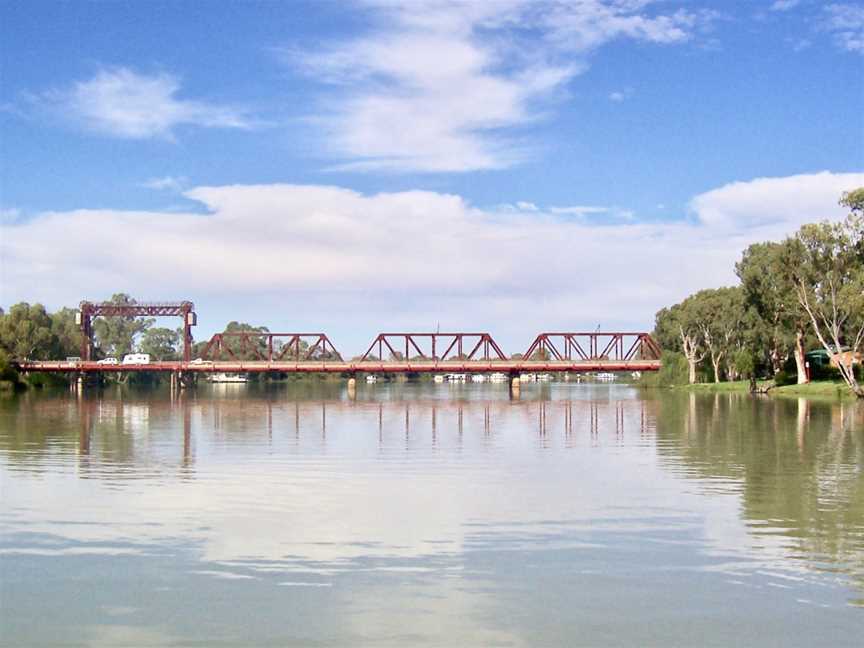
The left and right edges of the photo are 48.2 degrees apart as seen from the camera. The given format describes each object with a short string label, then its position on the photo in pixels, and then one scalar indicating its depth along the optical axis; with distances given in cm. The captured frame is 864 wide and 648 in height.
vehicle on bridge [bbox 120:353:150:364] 17354
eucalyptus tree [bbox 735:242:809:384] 8615
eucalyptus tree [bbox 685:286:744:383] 11244
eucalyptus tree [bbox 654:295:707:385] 12031
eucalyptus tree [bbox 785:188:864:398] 7538
